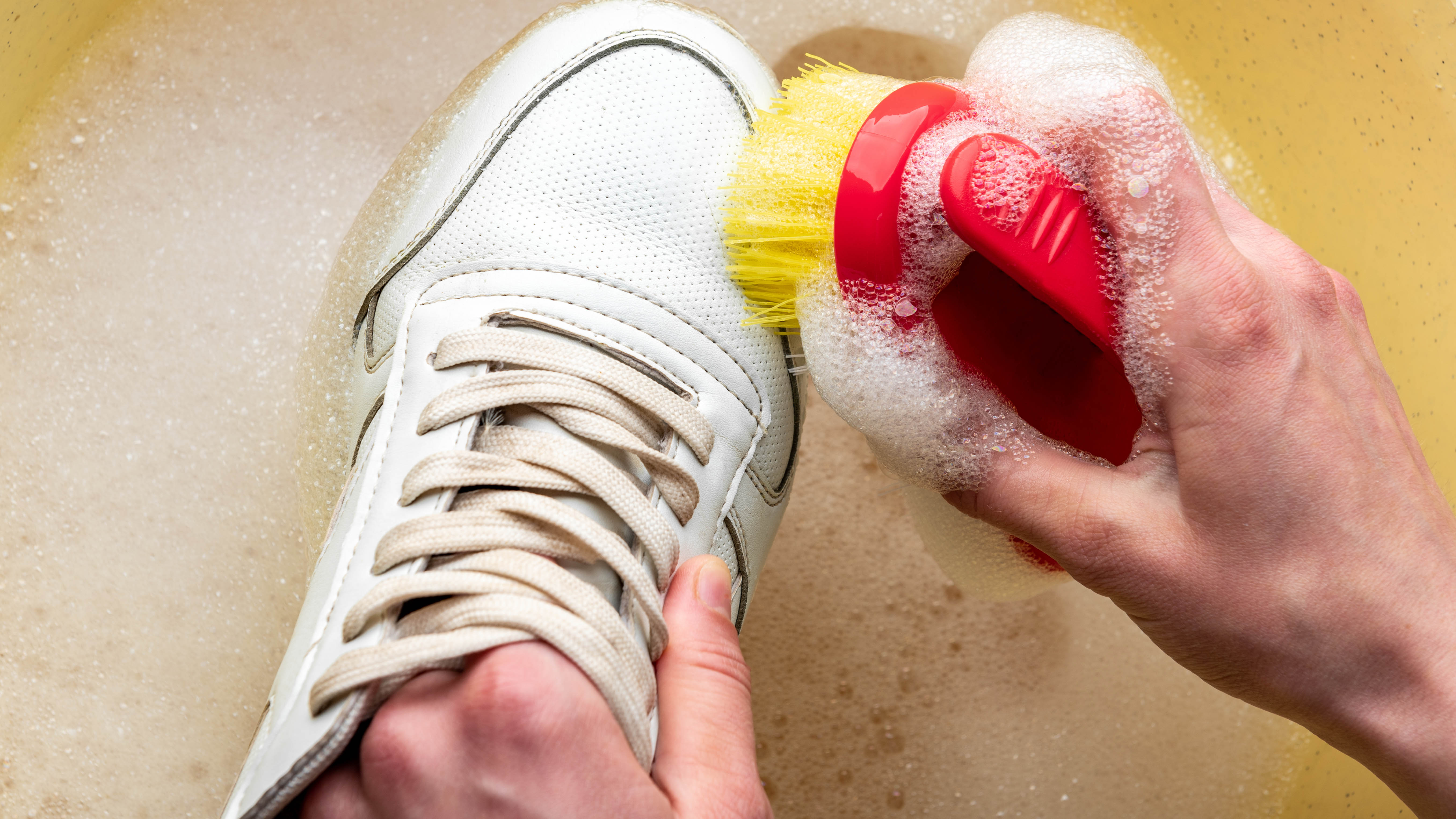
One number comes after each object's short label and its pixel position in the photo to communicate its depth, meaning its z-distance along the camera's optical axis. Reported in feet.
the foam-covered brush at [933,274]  1.57
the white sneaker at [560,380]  1.51
